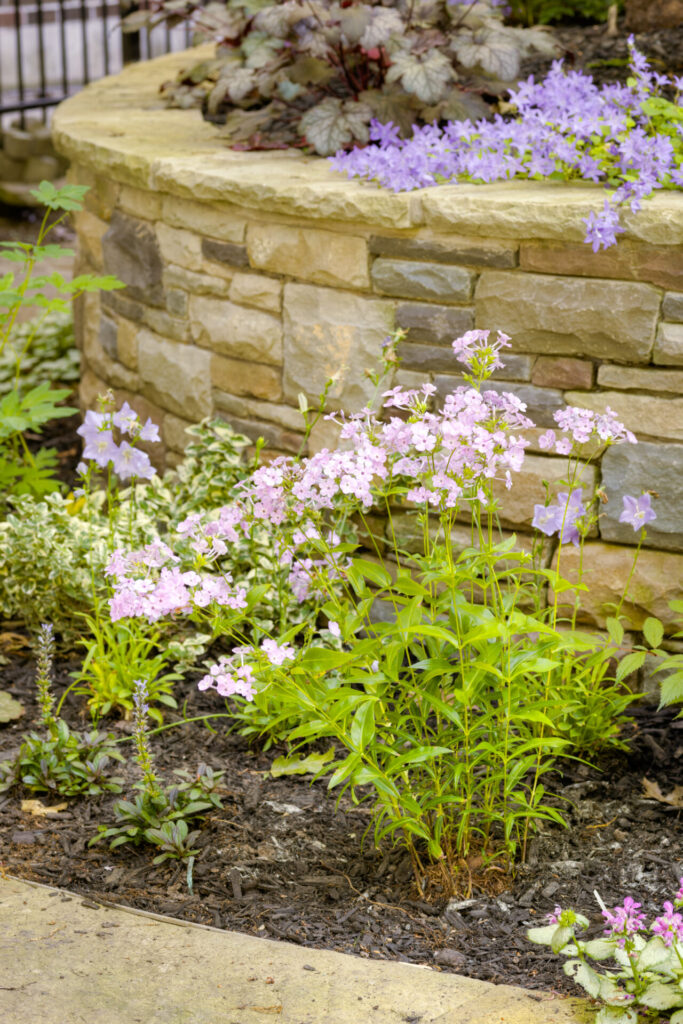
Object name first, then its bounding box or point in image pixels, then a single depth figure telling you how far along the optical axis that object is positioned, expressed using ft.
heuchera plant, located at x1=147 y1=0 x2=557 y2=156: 11.19
